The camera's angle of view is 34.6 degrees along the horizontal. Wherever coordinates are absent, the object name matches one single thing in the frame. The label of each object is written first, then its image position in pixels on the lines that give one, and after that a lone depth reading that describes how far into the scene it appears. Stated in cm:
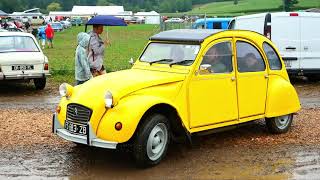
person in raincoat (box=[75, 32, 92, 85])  981
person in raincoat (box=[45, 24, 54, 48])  3322
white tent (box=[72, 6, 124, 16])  9424
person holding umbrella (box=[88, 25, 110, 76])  1027
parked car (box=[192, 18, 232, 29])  2935
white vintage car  1338
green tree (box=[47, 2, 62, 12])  13475
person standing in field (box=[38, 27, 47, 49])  3481
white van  1470
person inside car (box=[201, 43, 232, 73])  769
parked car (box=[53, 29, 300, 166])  661
